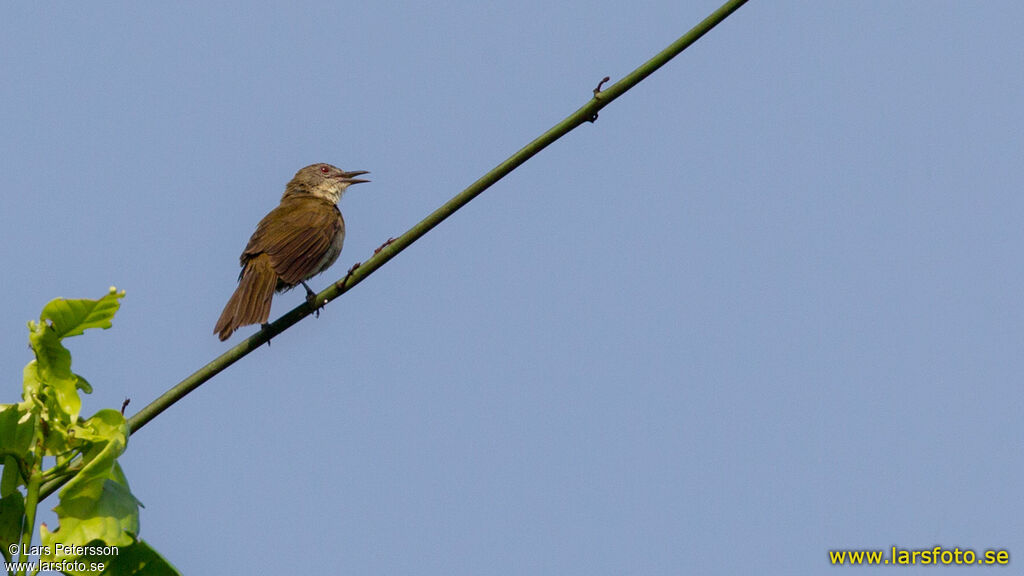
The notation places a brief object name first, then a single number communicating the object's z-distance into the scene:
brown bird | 12.81
